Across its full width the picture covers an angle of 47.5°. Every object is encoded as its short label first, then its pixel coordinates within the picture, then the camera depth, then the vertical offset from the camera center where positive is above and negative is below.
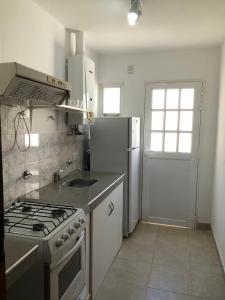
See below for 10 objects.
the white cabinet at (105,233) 2.21 -1.04
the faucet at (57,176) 2.68 -0.52
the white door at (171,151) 3.68 -0.34
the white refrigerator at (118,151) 3.23 -0.30
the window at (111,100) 3.97 +0.43
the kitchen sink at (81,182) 2.82 -0.61
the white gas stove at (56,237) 1.41 -0.65
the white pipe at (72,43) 2.86 +0.94
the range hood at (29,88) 1.46 +0.25
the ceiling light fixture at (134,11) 1.89 +0.87
